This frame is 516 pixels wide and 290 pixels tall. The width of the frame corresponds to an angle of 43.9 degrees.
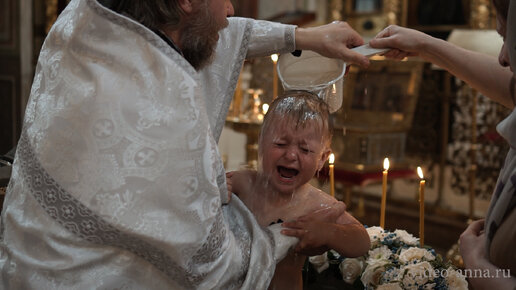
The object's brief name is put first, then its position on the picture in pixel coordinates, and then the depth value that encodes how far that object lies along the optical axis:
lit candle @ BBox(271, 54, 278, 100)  2.26
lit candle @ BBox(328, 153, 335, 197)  2.11
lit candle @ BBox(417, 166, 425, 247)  2.09
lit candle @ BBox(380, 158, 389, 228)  2.16
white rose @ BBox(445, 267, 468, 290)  2.02
